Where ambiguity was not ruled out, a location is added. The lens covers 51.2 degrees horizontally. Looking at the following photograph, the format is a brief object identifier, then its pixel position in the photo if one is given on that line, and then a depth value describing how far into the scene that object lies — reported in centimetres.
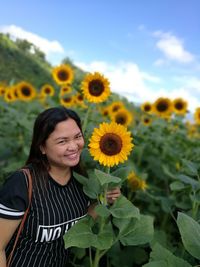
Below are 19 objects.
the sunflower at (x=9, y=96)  341
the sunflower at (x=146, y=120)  330
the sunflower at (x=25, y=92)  334
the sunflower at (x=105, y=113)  336
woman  115
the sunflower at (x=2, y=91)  388
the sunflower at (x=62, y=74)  269
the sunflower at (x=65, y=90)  346
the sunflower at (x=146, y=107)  341
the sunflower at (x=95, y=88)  169
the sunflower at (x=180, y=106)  339
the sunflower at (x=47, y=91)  421
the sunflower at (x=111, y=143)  116
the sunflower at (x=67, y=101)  326
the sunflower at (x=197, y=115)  345
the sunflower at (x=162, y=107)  311
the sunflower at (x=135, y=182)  181
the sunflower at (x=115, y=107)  307
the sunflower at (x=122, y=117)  260
